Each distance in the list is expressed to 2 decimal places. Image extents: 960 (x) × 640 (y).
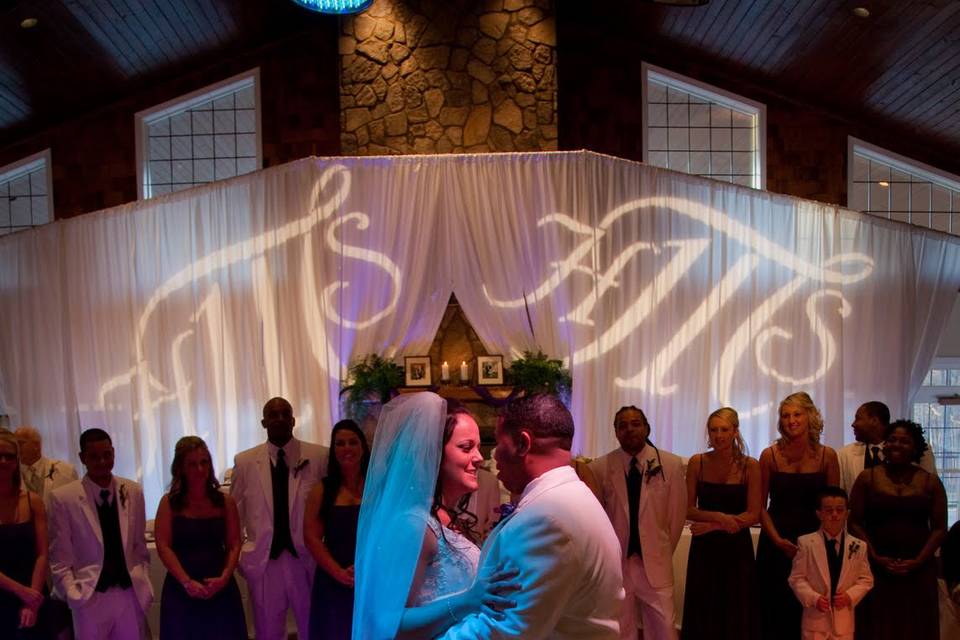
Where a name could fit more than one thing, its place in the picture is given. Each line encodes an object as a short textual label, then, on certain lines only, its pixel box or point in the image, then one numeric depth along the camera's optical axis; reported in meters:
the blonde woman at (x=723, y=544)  5.21
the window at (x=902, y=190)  9.45
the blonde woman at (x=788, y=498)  5.22
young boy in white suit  4.84
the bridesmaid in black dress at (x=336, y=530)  4.85
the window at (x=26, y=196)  9.21
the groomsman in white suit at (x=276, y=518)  5.33
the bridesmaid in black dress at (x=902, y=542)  5.05
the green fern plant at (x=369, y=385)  7.38
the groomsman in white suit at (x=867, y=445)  5.71
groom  2.25
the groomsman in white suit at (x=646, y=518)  5.41
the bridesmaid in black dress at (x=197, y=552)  4.86
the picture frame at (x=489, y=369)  7.82
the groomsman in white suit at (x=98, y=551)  4.92
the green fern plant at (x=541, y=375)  7.51
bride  2.51
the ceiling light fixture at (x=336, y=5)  5.08
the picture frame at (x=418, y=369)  7.73
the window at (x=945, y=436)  9.63
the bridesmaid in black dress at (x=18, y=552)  4.73
